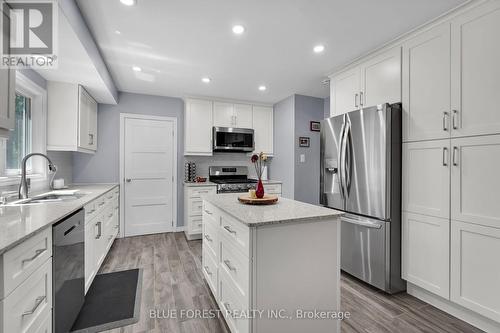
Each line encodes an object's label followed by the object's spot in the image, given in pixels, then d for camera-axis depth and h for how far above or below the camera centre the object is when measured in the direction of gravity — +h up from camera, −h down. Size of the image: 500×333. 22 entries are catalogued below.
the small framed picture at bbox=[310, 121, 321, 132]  4.16 +0.75
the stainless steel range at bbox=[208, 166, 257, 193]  3.92 -0.25
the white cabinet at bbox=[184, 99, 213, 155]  4.07 +0.70
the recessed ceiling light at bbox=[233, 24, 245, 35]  2.07 +1.27
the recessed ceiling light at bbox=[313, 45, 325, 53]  2.44 +1.29
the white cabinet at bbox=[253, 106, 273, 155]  4.56 +0.77
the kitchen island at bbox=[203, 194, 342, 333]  1.32 -0.64
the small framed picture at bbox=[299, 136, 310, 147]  4.06 +0.46
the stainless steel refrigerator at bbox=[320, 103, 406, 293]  2.20 -0.26
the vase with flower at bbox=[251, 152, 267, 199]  1.95 -0.20
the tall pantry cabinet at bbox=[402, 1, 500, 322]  1.67 +0.06
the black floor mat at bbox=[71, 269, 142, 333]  1.80 -1.24
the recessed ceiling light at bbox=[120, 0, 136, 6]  1.74 +1.26
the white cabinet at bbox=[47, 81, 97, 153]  2.80 +0.62
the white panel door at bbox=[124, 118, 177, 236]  3.95 -0.16
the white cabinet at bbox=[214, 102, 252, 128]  4.26 +0.98
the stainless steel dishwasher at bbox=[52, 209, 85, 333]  1.43 -0.73
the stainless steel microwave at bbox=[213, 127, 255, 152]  4.14 +0.50
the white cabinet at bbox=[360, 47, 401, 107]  2.30 +0.94
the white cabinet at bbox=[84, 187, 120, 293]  2.13 -0.73
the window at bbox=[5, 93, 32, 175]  2.35 +0.30
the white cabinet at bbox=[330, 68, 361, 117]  2.74 +0.94
